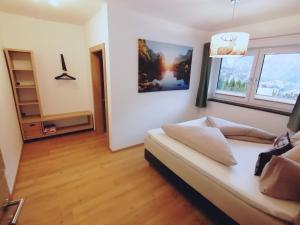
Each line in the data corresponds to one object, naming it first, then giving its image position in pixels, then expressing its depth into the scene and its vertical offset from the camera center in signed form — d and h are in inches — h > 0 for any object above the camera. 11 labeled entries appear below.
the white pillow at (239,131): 80.4 -29.5
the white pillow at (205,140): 59.7 -29.3
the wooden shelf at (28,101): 109.8 -24.8
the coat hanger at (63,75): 125.4 -4.3
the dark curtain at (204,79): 137.1 -5.0
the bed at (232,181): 42.6 -36.0
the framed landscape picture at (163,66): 108.4 +5.2
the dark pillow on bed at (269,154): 53.7 -27.7
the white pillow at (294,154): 50.6 -25.9
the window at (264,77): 102.0 -1.4
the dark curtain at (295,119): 91.4 -25.1
